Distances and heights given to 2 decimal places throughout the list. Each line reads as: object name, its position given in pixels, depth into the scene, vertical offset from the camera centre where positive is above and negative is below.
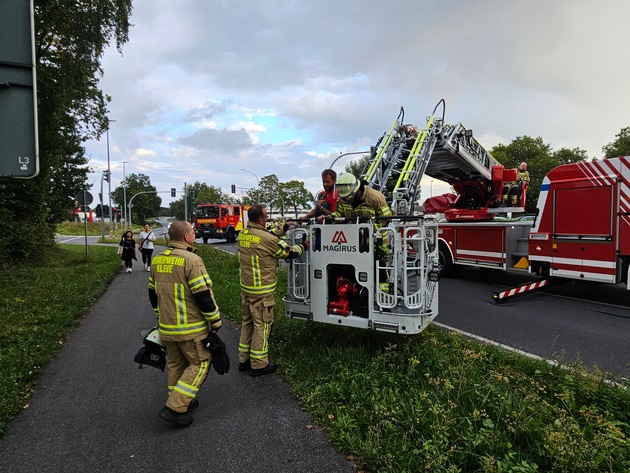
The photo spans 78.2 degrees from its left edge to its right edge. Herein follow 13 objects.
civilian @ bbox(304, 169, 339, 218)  5.43 +0.30
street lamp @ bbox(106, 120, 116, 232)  35.81 +3.61
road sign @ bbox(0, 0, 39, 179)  2.07 +0.69
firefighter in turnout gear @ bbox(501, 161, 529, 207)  10.80 +0.88
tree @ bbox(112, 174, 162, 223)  103.38 +5.42
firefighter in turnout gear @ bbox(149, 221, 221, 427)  3.21 -0.80
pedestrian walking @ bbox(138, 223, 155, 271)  12.45 -0.80
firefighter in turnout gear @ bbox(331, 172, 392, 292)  4.62 +0.22
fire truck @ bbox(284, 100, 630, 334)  4.13 -0.28
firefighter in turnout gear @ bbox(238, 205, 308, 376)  4.29 -0.65
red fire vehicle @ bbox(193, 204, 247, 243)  27.17 -0.28
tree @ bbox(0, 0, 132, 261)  11.20 +4.37
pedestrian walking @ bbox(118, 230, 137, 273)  12.62 -1.00
